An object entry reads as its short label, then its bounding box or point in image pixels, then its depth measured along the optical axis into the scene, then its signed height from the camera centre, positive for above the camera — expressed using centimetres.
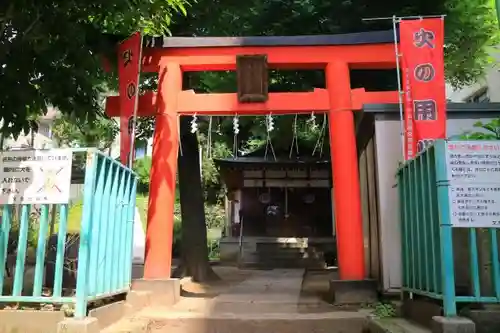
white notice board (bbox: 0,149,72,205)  523 +62
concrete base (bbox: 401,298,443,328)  486 -78
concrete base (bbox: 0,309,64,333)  499 -87
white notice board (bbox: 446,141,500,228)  462 +51
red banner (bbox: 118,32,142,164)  848 +267
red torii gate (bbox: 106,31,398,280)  837 +244
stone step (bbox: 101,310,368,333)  608 -108
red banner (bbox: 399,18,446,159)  746 +248
